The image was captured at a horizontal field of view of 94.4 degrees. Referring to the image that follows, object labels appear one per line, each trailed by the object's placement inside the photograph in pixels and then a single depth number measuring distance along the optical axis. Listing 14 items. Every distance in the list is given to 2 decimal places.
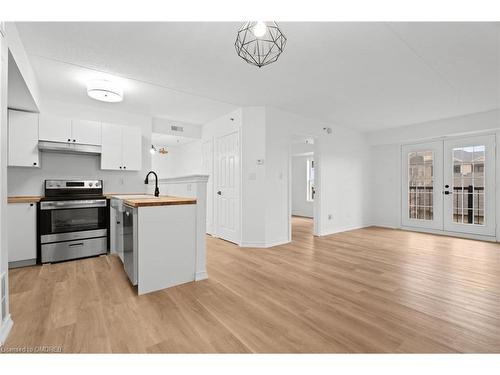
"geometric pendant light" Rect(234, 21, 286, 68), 1.55
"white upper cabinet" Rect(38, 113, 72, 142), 3.42
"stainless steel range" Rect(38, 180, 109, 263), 3.18
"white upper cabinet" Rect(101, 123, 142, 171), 3.94
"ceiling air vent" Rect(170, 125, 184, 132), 5.21
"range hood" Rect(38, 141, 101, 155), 3.44
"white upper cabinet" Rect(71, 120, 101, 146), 3.64
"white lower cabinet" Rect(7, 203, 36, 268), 3.00
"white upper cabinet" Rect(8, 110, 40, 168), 3.25
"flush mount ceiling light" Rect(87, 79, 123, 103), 3.13
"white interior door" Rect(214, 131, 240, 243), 4.43
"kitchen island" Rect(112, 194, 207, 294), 2.29
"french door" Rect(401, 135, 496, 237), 4.77
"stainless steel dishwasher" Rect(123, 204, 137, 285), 2.30
